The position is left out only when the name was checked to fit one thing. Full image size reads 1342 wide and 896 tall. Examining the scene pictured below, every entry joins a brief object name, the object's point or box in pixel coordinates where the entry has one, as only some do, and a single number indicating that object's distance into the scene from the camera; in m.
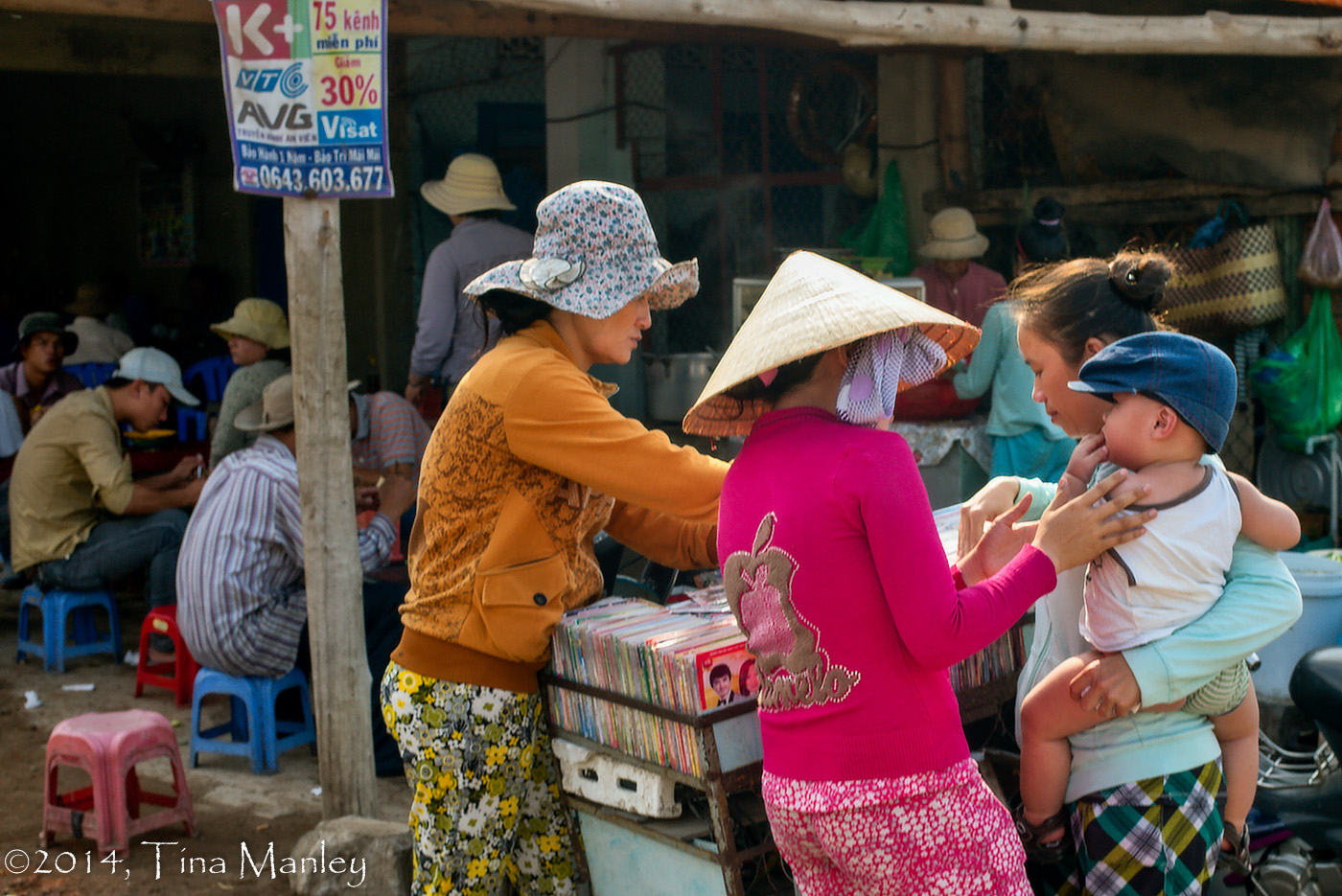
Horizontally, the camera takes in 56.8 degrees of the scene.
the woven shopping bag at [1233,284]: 6.49
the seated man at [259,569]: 4.88
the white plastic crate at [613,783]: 2.46
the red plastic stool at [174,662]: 5.68
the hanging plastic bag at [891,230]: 7.64
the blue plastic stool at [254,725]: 4.96
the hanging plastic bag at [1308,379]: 6.32
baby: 1.98
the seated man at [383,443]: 6.02
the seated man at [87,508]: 6.22
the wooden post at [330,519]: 3.84
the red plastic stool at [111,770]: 4.20
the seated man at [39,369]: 8.01
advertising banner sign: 3.66
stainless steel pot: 6.53
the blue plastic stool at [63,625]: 6.26
